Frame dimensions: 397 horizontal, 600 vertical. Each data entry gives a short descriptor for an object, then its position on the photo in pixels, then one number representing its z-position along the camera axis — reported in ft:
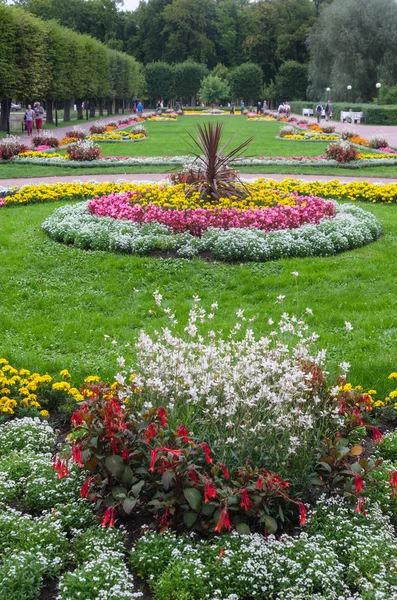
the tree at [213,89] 208.64
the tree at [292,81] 225.97
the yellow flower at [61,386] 14.34
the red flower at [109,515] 8.86
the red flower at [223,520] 8.39
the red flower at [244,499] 8.61
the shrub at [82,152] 57.06
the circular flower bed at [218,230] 25.08
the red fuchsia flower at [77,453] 9.64
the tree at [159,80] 237.66
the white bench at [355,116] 129.70
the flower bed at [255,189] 36.89
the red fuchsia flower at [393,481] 9.50
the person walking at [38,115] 97.76
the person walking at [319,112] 135.64
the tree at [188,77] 238.89
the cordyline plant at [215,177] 31.60
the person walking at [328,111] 140.44
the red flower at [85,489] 9.42
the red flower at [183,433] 9.27
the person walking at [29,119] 94.46
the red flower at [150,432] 9.43
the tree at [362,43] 153.17
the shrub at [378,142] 71.97
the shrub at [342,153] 55.78
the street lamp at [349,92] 145.17
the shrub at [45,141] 70.28
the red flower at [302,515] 8.75
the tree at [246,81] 235.20
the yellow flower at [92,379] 14.27
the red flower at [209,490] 8.53
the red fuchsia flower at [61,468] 9.65
